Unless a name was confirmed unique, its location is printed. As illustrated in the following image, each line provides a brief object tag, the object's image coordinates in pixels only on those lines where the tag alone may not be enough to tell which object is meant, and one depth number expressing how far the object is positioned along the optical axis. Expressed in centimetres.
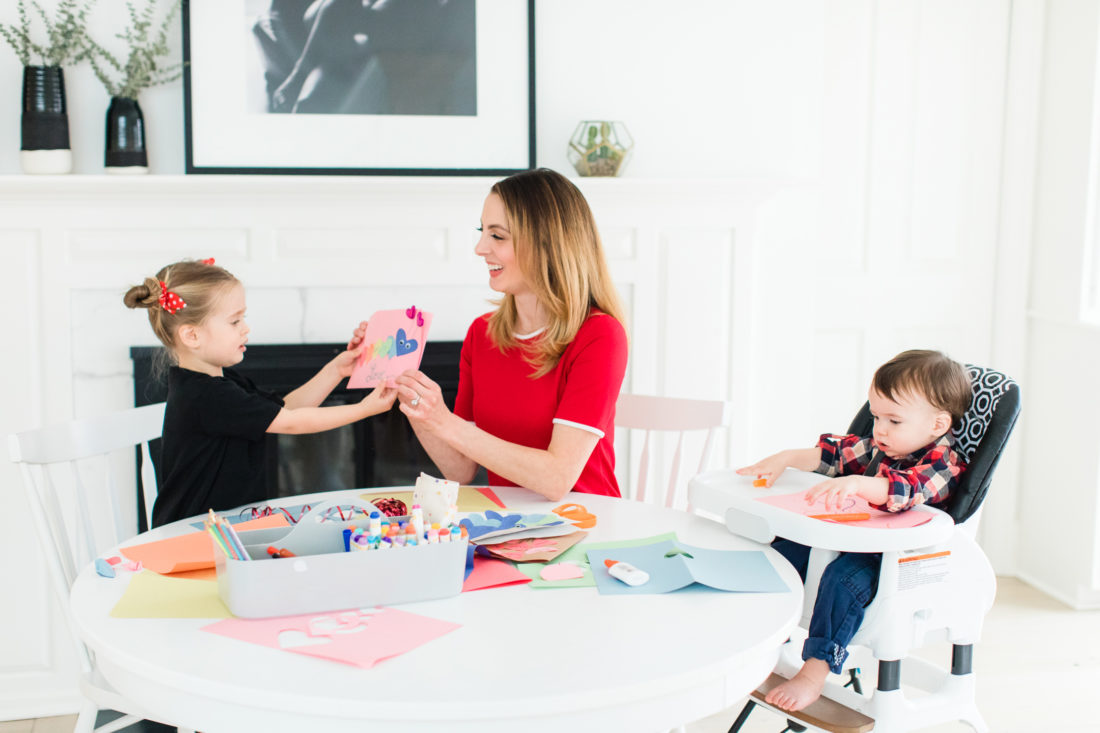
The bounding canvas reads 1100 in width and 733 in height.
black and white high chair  154
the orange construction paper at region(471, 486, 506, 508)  179
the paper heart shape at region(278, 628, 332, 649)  112
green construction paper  133
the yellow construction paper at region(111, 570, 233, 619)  121
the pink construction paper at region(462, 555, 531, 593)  132
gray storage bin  118
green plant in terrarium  270
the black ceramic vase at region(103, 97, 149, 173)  247
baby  161
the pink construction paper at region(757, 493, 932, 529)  152
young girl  183
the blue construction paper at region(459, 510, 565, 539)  152
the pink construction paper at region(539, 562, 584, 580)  136
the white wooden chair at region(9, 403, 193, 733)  177
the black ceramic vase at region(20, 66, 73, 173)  241
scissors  162
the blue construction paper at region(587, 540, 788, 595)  132
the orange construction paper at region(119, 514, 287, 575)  139
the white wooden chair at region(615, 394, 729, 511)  221
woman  180
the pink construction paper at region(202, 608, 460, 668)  109
